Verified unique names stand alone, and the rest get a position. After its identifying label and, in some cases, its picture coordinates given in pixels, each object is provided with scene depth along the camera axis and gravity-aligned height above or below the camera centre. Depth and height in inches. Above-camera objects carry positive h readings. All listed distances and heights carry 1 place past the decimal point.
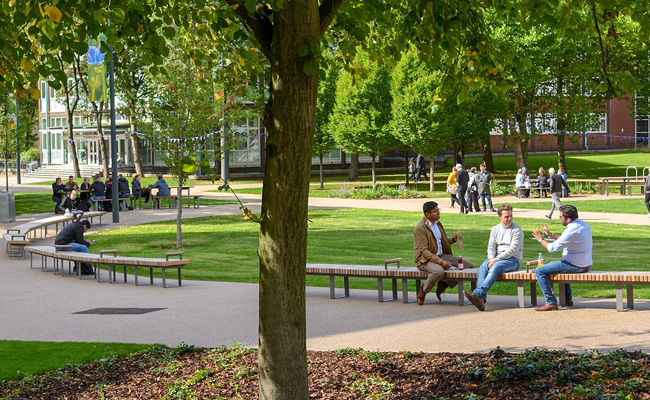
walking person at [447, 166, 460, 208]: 1253.1 -31.7
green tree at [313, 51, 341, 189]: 1946.4 +130.1
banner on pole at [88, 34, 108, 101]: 1093.8 +123.4
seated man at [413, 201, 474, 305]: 465.1 -48.2
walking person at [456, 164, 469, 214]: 1176.2 -31.0
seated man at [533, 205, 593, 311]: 426.6 -45.3
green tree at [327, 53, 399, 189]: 1766.7 +112.5
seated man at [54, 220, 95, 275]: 701.9 -55.5
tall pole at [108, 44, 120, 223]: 1094.9 +14.1
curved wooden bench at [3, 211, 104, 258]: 814.0 -67.0
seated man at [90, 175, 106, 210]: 1308.6 -31.9
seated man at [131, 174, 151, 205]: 1439.5 -34.5
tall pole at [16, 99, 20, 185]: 2093.6 +54.7
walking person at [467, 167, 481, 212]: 1178.0 -37.2
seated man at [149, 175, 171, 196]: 1400.1 -29.3
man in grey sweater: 445.1 -48.2
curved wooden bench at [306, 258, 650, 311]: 421.1 -62.6
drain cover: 485.1 -83.0
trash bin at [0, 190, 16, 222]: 1185.4 -48.8
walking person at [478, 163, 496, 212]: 1182.9 -28.8
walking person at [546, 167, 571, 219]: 1087.0 -32.2
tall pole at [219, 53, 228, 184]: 873.5 +36.3
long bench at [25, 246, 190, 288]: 593.0 -67.6
